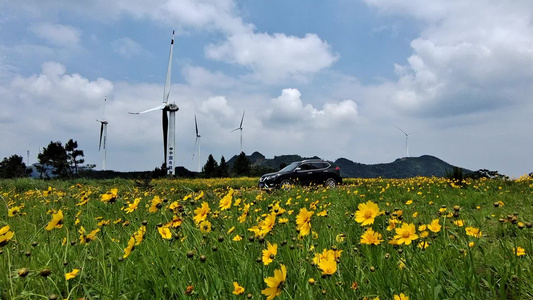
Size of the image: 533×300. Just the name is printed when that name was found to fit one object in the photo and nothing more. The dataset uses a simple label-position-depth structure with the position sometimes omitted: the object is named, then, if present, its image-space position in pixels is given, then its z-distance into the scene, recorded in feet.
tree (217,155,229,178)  124.77
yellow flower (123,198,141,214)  8.67
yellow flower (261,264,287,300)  4.19
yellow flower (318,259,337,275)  4.95
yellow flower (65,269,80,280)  5.56
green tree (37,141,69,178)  179.73
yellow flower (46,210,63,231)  7.16
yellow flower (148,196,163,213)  7.81
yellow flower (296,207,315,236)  6.37
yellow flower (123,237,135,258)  6.43
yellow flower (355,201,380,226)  6.48
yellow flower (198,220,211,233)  7.85
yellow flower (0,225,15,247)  5.97
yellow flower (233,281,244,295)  4.86
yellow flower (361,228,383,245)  6.06
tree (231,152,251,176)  134.10
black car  51.65
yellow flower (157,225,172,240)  7.28
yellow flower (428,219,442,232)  7.37
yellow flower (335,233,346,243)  8.24
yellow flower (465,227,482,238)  6.60
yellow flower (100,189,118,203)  8.30
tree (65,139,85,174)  190.39
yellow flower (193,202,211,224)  7.78
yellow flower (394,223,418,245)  6.09
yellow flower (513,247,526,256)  7.00
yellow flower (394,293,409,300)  4.61
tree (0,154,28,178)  218.38
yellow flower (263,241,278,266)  5.36
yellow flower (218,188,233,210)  8.24
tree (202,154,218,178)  141.57
